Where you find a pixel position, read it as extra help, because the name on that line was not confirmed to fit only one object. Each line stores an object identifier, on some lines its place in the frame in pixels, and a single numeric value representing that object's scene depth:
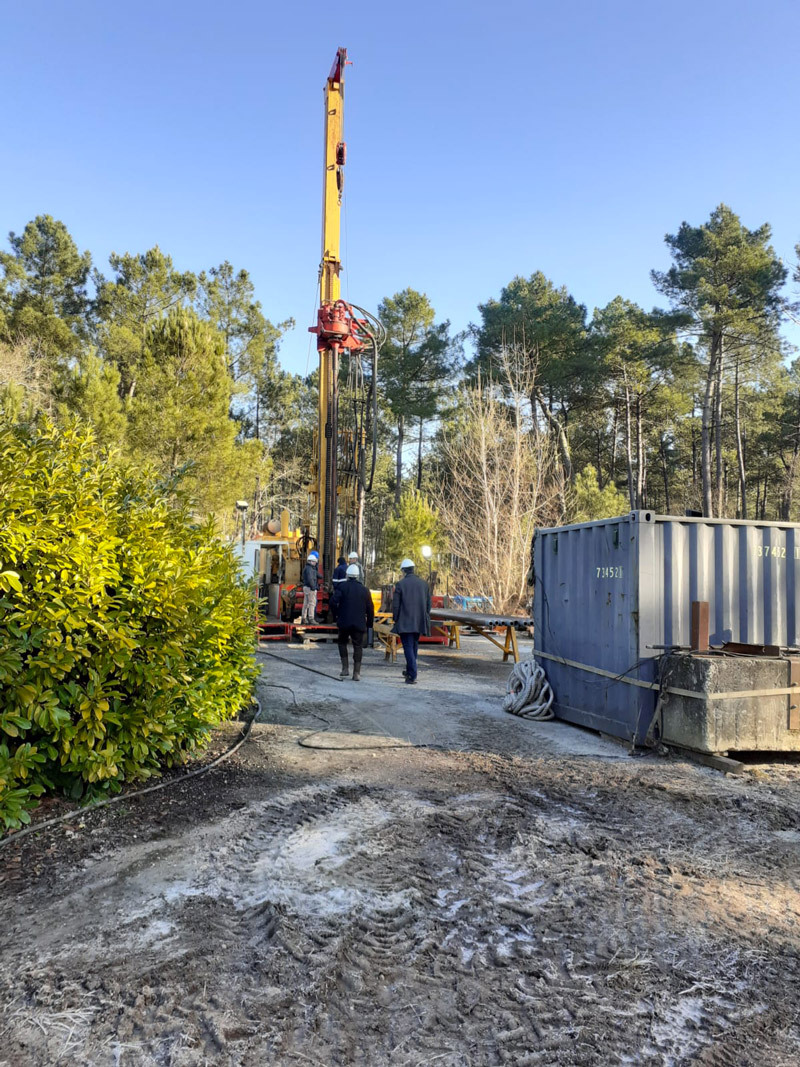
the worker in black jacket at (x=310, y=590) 14.48
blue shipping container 6.62
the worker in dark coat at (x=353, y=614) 10.02
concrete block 5.92
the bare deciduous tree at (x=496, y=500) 22.47
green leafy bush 3.83
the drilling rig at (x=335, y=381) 15.02
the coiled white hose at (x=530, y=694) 8.00
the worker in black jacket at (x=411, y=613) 9.98
